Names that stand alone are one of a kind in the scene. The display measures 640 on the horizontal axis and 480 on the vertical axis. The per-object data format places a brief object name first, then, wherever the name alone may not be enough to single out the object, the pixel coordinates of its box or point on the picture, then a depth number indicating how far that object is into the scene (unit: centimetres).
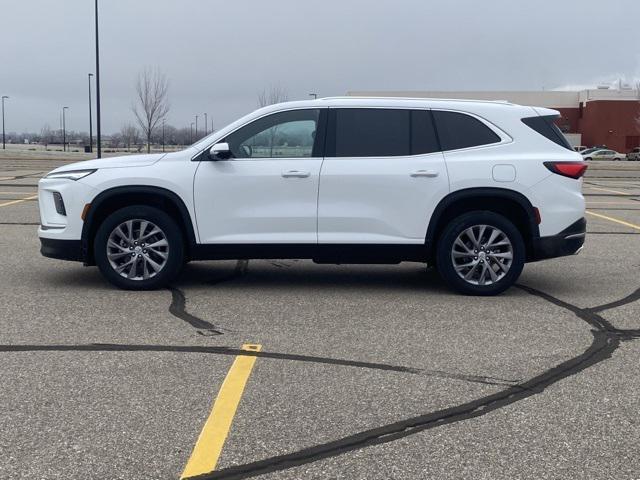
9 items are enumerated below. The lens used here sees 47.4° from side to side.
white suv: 705
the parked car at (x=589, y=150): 6178
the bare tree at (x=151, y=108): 5047
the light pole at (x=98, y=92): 3166
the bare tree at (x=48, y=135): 12952
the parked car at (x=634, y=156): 6194
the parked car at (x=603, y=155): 5969
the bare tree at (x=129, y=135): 8356
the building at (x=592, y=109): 7244
